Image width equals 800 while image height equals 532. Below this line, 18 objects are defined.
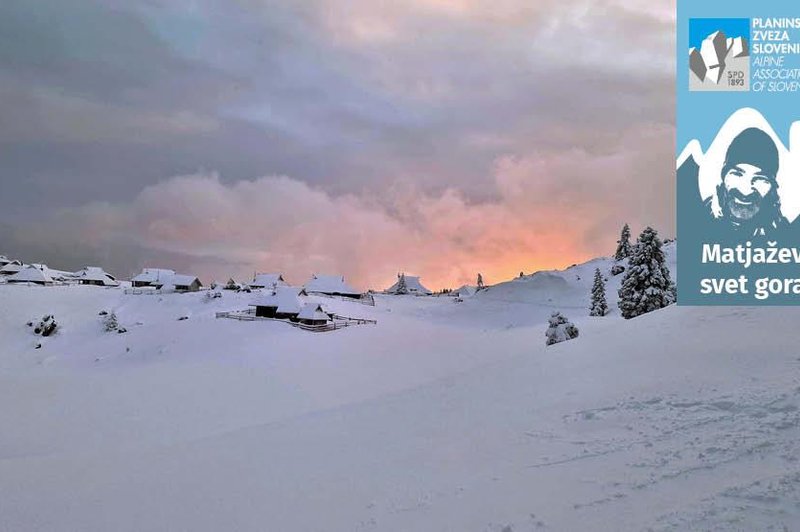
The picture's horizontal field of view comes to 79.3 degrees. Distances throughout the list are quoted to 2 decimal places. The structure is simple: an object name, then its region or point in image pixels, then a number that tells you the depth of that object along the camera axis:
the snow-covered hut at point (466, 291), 159.25
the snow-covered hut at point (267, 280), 103.94
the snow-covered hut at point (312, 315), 59.25
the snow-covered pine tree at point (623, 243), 107.88
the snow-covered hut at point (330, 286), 93.25
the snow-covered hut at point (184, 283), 88.88
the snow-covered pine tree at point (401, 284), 131.88
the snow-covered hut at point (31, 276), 86.56
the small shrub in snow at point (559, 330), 34.44
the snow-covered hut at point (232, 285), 97.62
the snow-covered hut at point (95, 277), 104.44
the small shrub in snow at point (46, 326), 61.35
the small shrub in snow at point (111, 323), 62.39
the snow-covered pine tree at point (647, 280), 43.22
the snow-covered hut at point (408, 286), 132.25
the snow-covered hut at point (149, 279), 100.38
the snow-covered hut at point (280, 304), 61.44
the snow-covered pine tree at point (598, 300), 67.19
